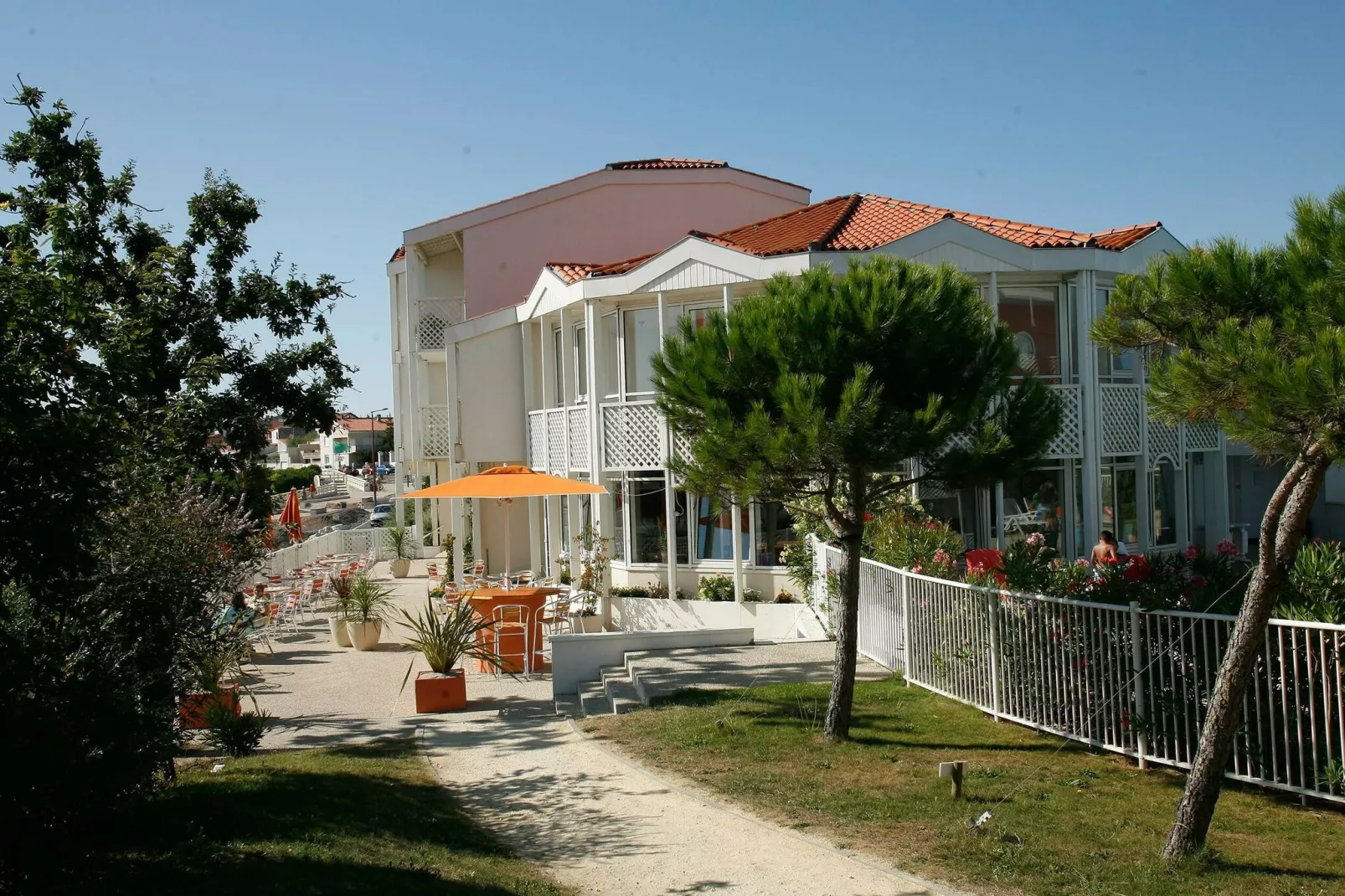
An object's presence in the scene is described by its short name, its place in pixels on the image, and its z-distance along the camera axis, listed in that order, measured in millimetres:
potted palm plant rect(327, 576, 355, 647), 18781
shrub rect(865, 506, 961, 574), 13586
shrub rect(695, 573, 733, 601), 18047
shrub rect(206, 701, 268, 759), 10305
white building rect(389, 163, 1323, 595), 17438
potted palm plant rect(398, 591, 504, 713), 13000
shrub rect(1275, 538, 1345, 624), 7457
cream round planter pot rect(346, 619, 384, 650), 18109
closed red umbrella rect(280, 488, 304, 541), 30609
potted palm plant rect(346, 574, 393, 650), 18062
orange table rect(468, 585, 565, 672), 15344
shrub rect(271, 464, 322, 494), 82688
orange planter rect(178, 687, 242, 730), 8906
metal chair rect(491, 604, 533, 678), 15289
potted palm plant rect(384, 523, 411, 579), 31312
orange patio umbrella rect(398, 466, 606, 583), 16625
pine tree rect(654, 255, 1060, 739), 8938
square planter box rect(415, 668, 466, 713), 12969
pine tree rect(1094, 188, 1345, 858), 5668
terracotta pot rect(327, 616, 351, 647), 18922
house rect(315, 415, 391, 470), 141125
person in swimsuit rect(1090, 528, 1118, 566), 14641
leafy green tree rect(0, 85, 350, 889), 5659
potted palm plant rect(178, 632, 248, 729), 8742
